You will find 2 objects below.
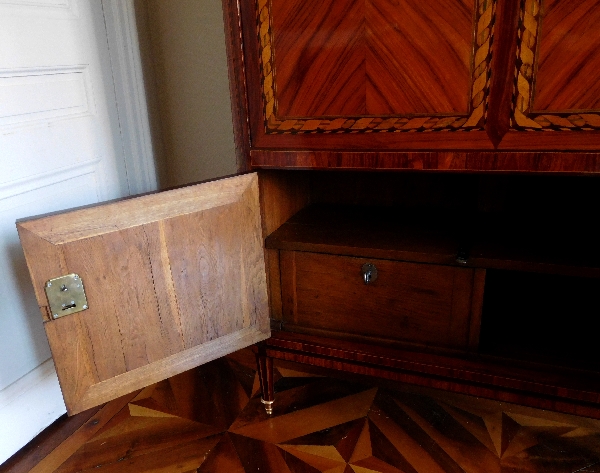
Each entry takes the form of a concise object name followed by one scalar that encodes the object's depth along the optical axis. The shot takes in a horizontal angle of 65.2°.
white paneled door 0.91
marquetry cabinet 0.66
